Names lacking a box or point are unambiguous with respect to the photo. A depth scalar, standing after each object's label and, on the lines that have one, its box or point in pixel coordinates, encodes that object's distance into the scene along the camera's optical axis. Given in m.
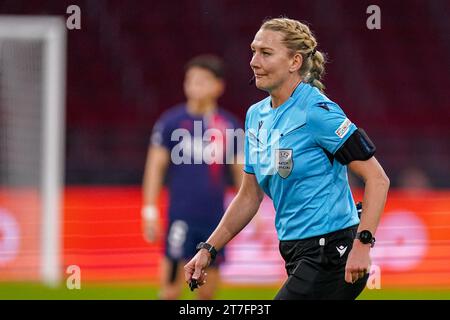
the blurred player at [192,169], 16.66
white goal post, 22.19
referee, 9.04
